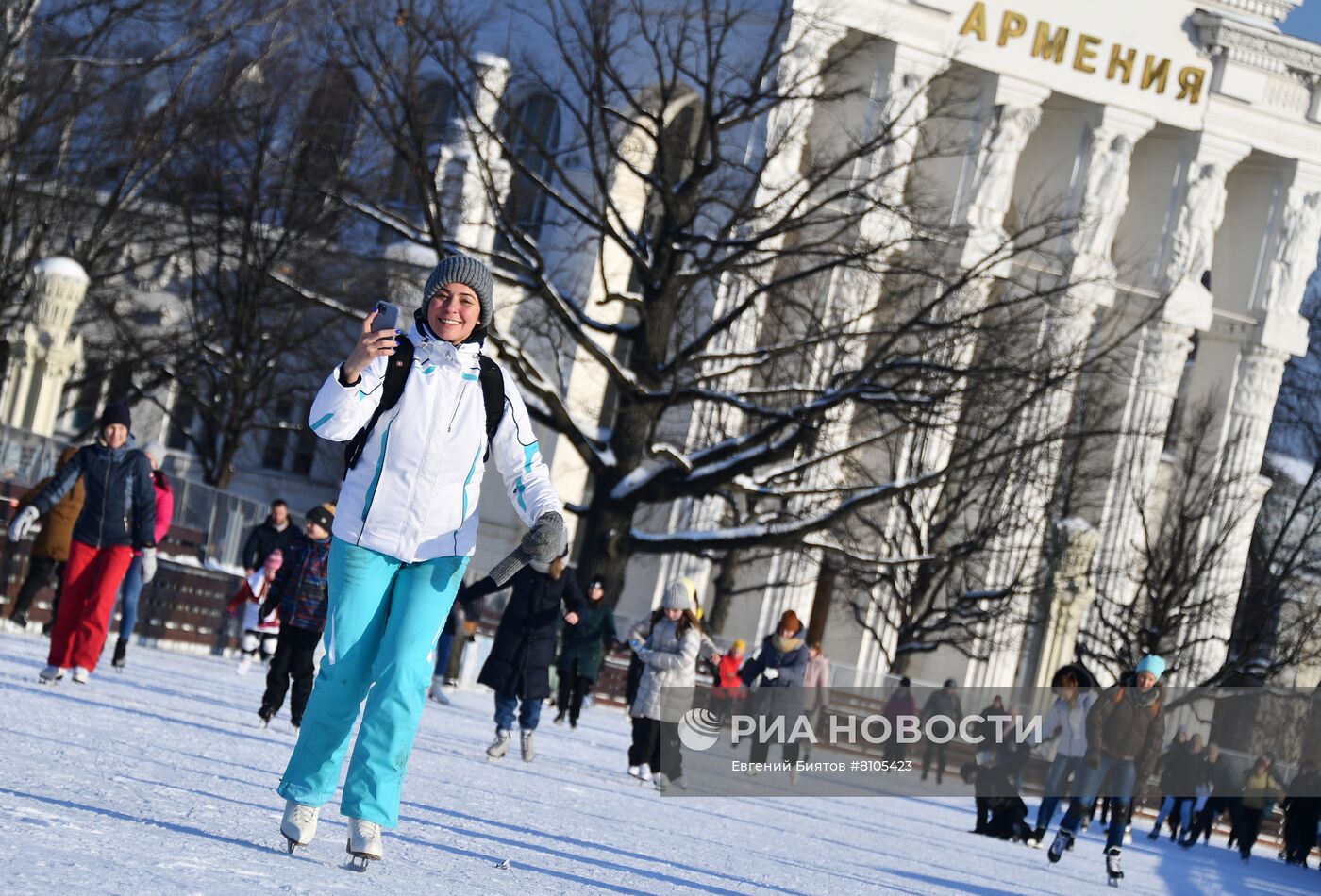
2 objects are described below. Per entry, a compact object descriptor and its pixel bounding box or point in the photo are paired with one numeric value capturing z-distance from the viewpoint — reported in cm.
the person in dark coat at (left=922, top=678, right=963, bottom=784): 3528
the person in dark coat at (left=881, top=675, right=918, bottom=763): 3812
